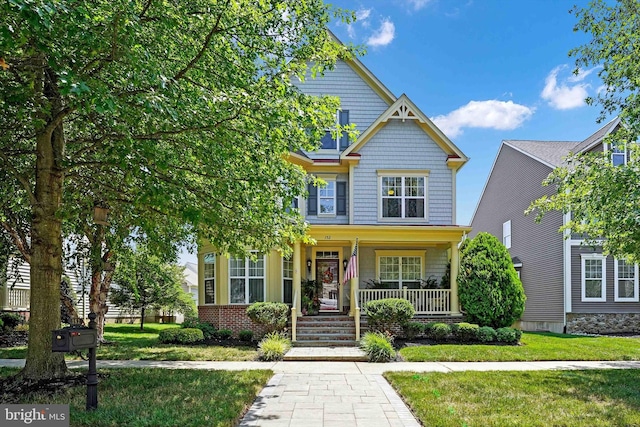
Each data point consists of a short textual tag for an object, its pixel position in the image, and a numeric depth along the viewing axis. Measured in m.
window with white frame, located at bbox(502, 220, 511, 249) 23.77
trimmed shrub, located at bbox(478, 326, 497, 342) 13.80
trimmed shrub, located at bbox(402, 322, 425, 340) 14.49
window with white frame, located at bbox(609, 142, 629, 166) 18.80
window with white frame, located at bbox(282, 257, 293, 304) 16.23
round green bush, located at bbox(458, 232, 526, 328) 14.65
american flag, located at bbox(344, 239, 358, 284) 14.19
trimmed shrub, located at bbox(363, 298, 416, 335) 13.80
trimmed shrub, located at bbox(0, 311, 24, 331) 16.28
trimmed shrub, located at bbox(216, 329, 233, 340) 15.12
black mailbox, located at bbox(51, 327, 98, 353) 5.93
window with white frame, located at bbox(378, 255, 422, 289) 17.36
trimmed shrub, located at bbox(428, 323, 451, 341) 14.01
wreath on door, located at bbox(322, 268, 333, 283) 17.56
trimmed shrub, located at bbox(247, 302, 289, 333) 14.09
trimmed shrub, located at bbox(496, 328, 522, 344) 13.74
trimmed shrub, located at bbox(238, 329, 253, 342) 14.82
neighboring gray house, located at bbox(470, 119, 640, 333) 18.78
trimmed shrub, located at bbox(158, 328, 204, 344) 13.96
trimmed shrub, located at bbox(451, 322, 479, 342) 13.88
